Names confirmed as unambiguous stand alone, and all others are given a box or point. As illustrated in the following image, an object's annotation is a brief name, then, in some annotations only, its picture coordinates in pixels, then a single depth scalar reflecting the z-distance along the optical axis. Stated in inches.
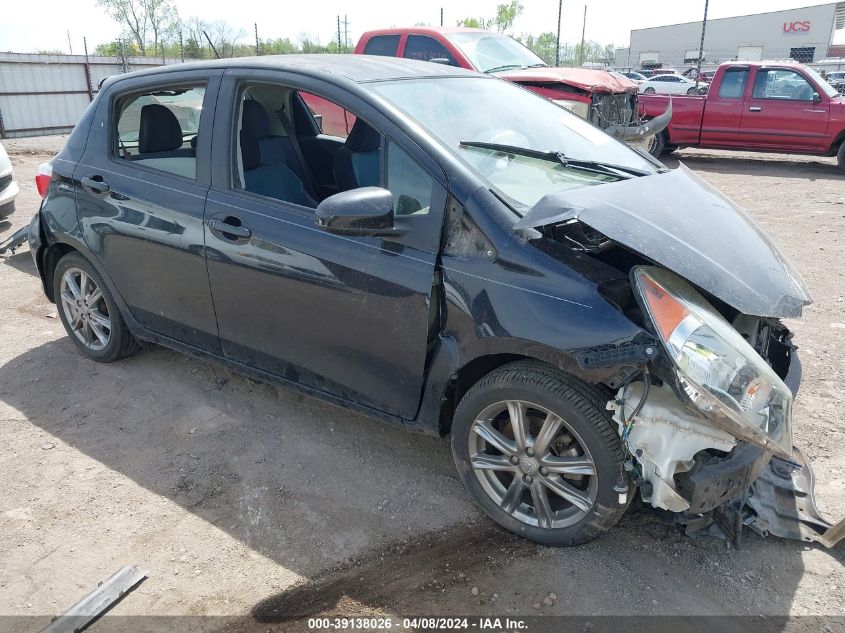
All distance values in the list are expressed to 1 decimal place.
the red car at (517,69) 368.8
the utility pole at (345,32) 775.8
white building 1896.5
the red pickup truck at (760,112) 459.8
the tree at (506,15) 2084.2
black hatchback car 97.7
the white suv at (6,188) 302.4
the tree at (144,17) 1537.9
